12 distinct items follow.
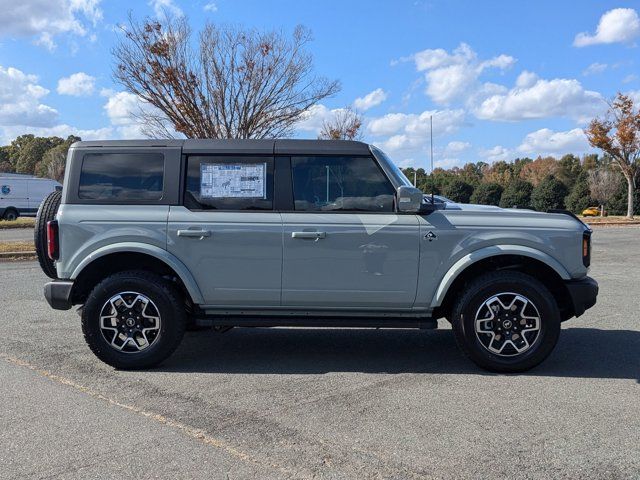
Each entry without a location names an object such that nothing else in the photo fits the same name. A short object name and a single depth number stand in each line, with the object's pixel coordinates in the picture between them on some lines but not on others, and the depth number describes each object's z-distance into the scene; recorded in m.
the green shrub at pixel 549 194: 39.28
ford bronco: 5.17
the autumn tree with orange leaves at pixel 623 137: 31.36
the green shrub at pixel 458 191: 46.25
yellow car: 38.91
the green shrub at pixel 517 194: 41.16
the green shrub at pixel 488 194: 43.69
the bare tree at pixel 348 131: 27.02
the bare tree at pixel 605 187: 40.38
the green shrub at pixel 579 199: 40.00
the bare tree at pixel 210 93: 17.55
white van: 31.47
